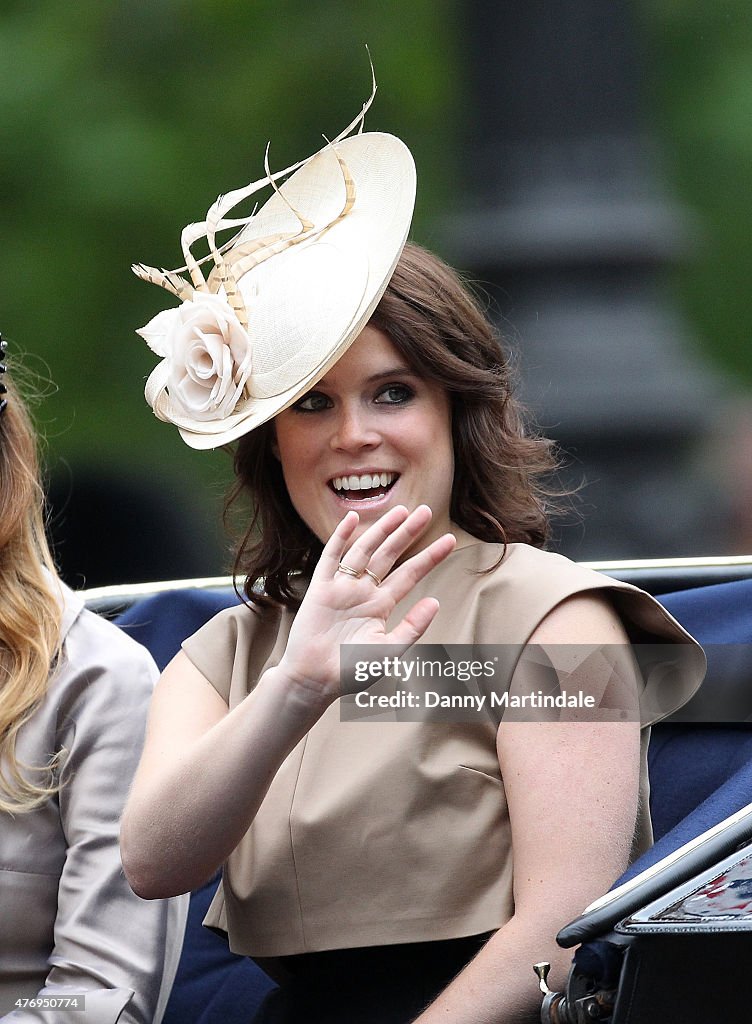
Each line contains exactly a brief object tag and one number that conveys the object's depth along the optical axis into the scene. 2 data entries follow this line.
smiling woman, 9.32
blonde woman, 9.52
